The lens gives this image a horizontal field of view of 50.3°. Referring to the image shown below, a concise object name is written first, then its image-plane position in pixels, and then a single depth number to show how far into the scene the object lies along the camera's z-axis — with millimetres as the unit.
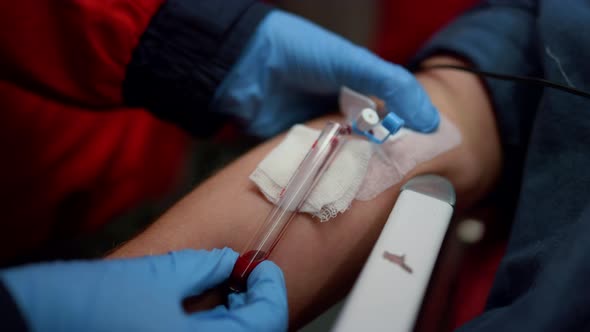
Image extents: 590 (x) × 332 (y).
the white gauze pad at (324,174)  297
